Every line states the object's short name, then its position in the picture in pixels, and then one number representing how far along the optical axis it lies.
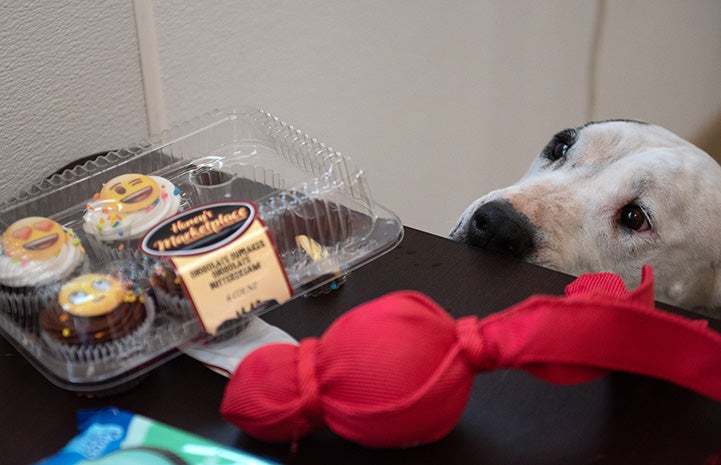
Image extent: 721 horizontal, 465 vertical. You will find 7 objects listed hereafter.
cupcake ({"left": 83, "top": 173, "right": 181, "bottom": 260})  0.68
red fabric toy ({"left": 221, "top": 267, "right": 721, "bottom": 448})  0.48
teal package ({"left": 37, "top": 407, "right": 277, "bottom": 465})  0.47
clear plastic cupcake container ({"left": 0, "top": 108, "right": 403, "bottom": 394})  0.61
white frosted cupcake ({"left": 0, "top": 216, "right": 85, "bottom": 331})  0.64
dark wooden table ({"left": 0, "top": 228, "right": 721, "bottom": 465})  0.54
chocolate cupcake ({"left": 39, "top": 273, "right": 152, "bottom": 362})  0.59
